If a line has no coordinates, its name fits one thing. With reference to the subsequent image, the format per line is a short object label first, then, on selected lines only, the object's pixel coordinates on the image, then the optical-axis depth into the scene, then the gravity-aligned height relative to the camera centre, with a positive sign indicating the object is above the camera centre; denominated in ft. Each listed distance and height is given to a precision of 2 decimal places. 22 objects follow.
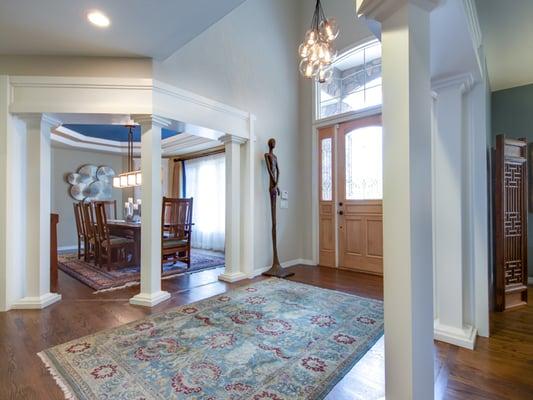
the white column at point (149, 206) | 9.32 -0.08
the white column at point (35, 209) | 8.99 -0.14
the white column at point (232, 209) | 12.28 -0.26
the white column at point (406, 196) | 3.53 +0.08
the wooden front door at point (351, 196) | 13.16 +0.34
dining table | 14.38 -1.51
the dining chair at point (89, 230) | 14.43 -1.40
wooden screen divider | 8.74 -0.72
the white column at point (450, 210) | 6.50 -0.20
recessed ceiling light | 7.02 +4.90
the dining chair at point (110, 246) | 13.56 -2.17
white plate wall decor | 21.09 +1.75
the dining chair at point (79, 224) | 15.74 -1.17
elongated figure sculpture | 13.15 +0.68
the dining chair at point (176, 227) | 13.93 -1.20
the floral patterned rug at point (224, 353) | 4.94 -3.34
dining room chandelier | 14.55 +1.35
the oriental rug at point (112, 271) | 11.69 -3.34
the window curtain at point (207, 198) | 20.08 +0.43
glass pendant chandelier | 8.46 +4.79
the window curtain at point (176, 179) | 23.14 +2.10
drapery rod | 19.72 +3.84
